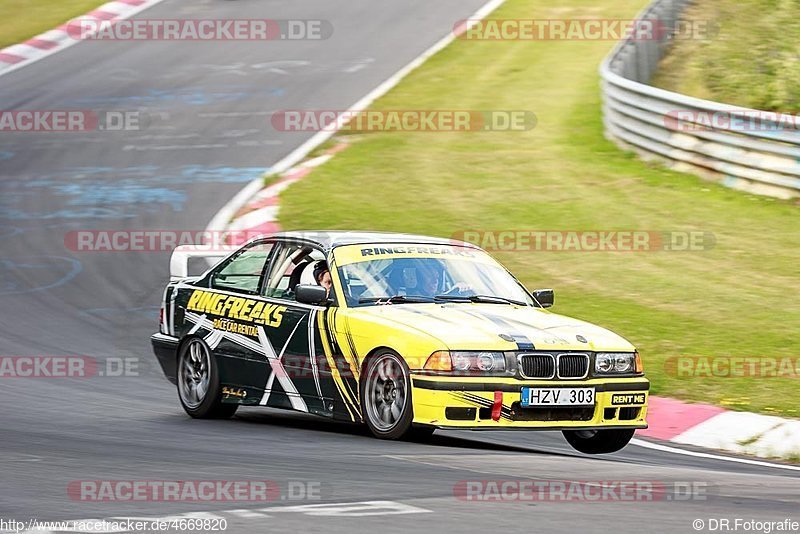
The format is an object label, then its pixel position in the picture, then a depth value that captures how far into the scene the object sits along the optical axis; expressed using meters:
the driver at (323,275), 19.25
